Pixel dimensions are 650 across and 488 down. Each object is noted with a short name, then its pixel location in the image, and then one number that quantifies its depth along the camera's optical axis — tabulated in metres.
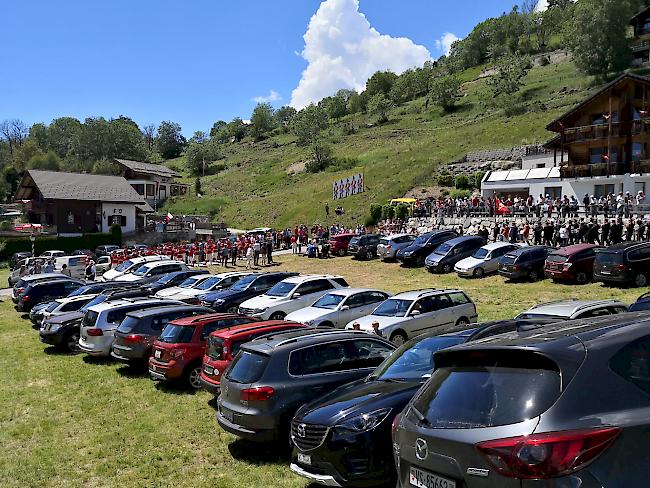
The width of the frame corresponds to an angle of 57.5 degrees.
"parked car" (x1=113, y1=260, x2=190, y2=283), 28.56
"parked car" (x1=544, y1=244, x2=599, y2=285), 23.52
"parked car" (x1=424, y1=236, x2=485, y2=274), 29.06
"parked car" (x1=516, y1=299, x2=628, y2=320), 11.81
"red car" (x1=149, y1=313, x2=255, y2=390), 11.92
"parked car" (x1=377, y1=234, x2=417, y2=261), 33.53
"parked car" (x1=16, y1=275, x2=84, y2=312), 24.11
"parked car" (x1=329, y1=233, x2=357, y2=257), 37.66
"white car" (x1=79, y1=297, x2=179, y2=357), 15.24
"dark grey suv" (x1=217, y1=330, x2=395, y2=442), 7.95
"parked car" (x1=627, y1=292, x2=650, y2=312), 10.94
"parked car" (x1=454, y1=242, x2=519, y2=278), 27.09
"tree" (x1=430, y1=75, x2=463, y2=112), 101.75
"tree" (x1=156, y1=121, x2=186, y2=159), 152.25
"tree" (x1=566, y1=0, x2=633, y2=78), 82.00
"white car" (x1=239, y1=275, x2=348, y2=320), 18.59
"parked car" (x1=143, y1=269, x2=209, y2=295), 24.89
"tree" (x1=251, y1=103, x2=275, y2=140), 147.75
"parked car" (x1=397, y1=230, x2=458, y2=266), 31.58
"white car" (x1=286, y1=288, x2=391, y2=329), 16.39
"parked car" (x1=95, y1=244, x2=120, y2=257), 44.59
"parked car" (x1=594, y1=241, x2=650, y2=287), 21.34
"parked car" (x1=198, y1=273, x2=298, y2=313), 20.23
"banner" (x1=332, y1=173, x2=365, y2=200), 58.22
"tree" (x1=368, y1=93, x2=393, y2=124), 111.06
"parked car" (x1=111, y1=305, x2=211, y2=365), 13.60
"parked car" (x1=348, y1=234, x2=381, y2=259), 35.31
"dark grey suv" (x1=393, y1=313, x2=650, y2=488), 3.23
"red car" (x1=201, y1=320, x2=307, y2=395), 10.19
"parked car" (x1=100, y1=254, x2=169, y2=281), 31.09
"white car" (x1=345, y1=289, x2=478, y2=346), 15.07
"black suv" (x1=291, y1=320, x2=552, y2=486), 6.31
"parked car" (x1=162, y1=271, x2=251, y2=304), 22.05
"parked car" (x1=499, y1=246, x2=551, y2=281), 25.02
